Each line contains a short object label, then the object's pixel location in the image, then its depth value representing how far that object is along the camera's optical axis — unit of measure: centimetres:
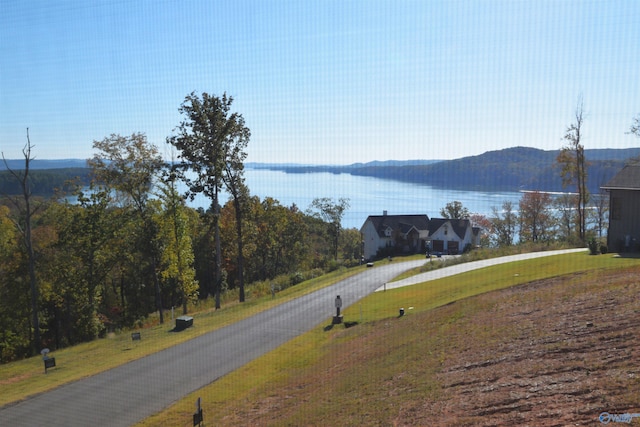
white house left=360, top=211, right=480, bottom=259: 6694
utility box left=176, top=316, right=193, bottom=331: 2473
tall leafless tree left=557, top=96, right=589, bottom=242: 4145
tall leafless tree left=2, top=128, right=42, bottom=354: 2661
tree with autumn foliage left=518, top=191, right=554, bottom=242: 6781
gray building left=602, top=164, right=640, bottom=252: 2505
